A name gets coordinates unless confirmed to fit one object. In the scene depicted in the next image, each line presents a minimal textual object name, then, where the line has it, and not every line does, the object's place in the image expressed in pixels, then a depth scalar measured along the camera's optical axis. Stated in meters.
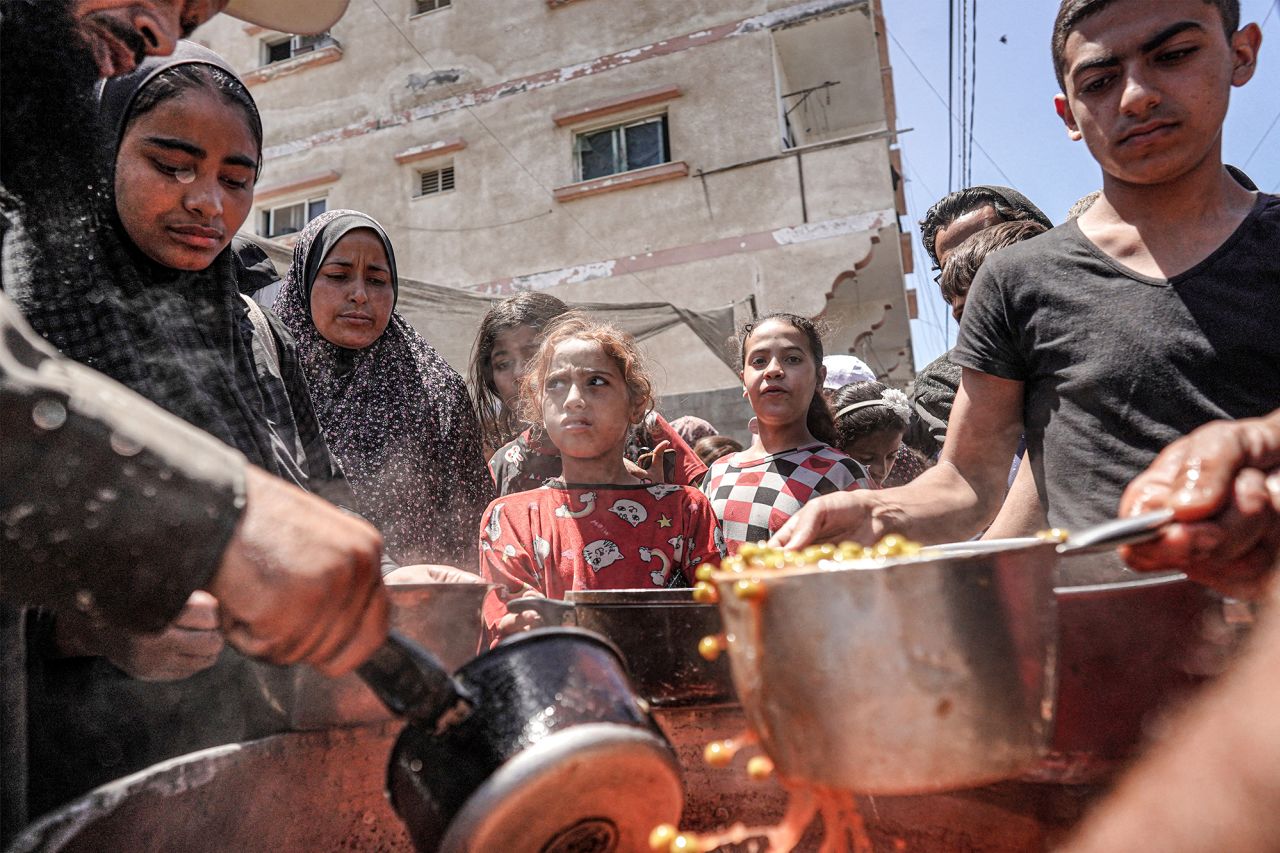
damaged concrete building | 9.70
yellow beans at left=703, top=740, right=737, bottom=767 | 0.87
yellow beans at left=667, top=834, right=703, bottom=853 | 0.86
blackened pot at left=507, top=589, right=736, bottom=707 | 1.29
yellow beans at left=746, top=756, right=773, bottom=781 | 0.87
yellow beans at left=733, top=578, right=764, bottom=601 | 0.81
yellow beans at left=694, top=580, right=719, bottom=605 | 0.96
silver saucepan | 0.77
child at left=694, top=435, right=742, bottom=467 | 4.11
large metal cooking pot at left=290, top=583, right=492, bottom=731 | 1.20
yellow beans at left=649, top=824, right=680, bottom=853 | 0.89
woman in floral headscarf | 2.51
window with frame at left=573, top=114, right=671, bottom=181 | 10.47
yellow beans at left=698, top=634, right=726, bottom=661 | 0.96
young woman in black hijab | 1.13
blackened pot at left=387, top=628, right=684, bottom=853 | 0.83
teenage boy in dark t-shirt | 1.43
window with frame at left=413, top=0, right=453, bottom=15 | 11.59
